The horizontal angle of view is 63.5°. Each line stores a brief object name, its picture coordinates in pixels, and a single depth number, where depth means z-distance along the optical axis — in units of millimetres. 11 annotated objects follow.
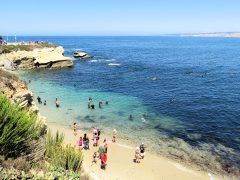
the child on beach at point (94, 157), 16937
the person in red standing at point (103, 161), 16091
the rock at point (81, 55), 71107
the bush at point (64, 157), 11151
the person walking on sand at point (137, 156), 17232
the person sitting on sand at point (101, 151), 16751
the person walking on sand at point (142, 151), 17714
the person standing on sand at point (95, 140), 19163
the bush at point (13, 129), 9653
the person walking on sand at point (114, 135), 20070
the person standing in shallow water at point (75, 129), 21169
